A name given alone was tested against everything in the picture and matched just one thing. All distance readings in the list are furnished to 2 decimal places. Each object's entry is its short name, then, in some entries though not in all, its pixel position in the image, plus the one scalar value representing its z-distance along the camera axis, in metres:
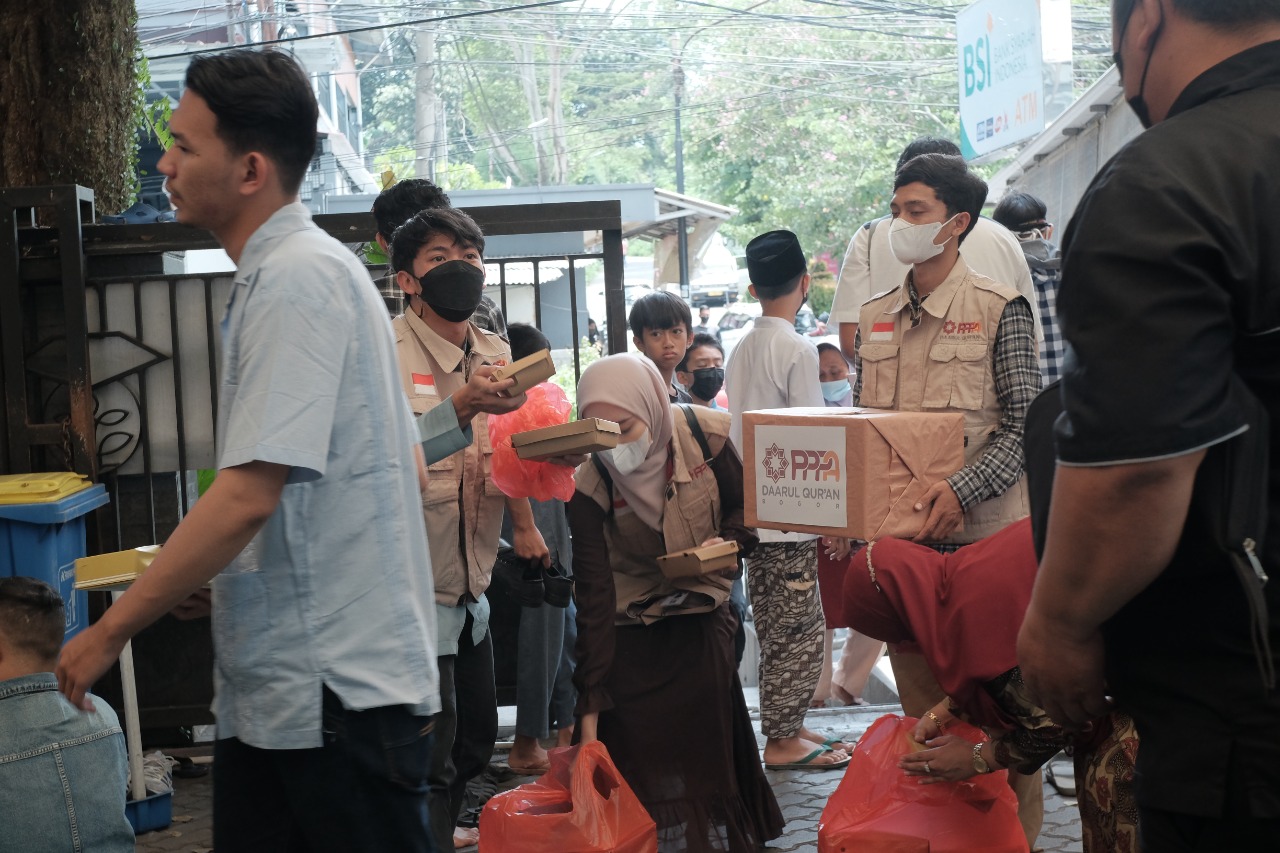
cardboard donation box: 3.38
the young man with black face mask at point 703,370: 7.02
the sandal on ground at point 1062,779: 4.57
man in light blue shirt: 2.02
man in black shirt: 1.50
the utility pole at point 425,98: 24.75
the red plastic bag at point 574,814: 3.51
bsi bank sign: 13.88
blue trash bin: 4.35
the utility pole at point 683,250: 17.55
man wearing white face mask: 3.65
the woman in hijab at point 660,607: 3.97
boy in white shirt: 5.11
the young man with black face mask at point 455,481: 3.51
